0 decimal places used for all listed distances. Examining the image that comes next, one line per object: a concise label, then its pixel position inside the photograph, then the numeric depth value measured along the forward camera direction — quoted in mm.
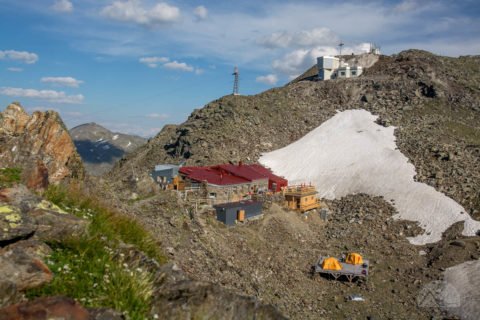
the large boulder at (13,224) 7586
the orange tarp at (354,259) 33188
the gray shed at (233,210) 34344
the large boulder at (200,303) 7336
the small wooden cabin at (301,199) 42906
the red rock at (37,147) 11219
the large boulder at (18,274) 6309
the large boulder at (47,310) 5746
